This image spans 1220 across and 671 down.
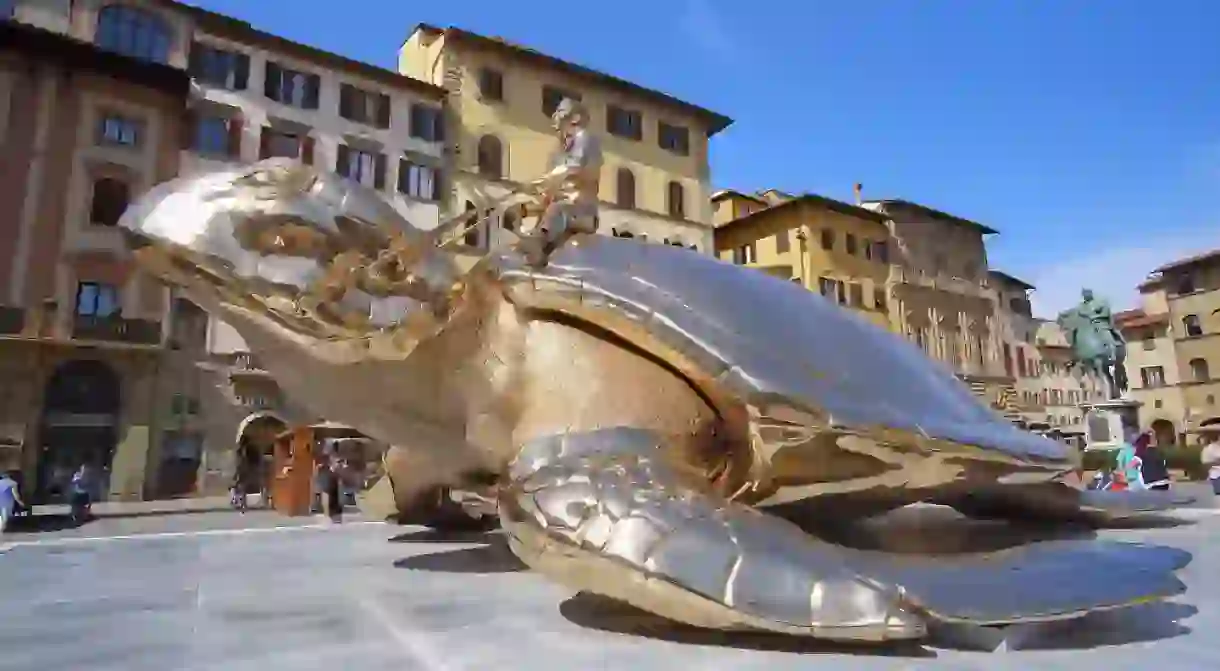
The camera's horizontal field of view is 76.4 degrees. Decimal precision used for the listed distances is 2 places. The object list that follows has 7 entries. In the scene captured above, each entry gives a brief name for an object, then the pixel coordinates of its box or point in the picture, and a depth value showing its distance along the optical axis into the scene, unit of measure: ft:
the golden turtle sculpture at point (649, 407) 9.09
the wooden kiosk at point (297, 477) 53.47
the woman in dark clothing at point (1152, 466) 42.32
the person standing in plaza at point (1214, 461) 45.09
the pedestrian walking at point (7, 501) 39.34
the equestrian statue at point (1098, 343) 86.17
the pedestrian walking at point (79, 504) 49.19
